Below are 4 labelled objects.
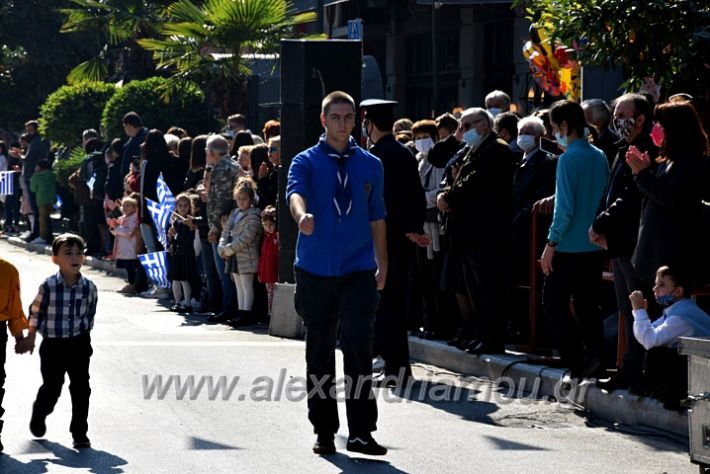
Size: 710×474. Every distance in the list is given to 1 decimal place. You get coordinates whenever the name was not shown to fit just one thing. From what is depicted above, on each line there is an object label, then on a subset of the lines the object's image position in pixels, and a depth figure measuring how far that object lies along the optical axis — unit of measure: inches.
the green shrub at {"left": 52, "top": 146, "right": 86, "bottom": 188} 976.9
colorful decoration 636.1
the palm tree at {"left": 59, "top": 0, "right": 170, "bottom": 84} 1048.8
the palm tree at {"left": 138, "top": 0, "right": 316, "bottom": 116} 868.6
